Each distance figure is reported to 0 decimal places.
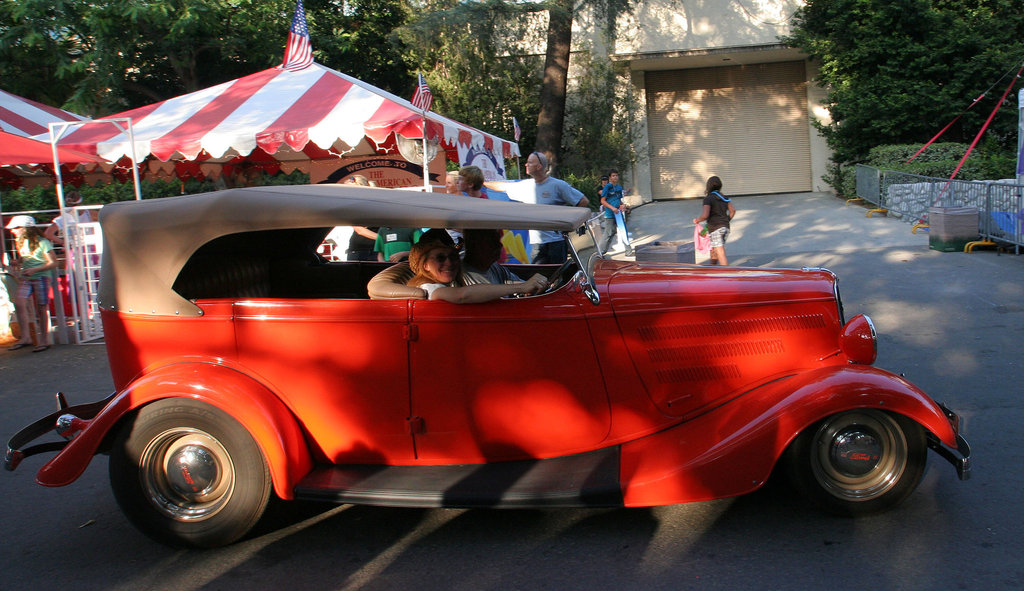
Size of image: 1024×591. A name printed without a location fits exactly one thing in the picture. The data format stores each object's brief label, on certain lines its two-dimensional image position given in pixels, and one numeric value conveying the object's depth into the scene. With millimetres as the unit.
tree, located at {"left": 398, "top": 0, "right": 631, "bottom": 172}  18500
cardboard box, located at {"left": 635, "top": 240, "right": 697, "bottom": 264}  7547
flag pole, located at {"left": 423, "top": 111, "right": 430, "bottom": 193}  8898
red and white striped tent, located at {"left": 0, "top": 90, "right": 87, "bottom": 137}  12383
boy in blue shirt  14354
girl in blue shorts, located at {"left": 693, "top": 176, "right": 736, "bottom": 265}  9266
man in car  4120
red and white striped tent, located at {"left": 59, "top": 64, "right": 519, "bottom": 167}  9156
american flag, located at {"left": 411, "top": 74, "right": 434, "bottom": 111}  9219
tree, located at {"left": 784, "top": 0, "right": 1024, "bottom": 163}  18719
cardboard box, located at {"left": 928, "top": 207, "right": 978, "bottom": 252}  11336
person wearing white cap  8195
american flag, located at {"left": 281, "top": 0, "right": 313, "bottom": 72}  11172
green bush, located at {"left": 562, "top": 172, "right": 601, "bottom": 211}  17875
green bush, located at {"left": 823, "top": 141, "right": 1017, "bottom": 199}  16906
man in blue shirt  7949
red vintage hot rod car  3363
